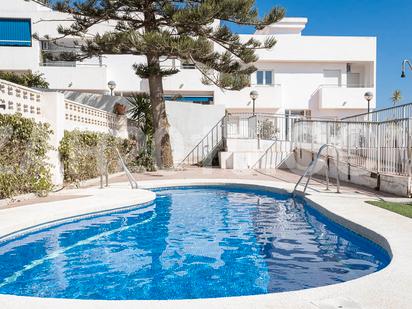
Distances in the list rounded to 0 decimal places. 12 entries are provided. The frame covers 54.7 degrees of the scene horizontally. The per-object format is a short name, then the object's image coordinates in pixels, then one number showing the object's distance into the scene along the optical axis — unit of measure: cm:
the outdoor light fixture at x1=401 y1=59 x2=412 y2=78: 2098
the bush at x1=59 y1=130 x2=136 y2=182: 1232
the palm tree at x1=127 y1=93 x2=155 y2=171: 1867
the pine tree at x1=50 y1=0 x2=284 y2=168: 1470
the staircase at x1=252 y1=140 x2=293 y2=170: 1914
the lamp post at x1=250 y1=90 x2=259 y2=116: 2261
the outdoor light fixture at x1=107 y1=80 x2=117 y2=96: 2192
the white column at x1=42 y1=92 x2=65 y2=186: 1155
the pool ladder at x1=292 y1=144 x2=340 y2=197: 1035
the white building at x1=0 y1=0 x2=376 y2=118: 2641
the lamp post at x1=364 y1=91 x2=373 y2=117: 2281
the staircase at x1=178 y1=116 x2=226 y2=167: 2078
